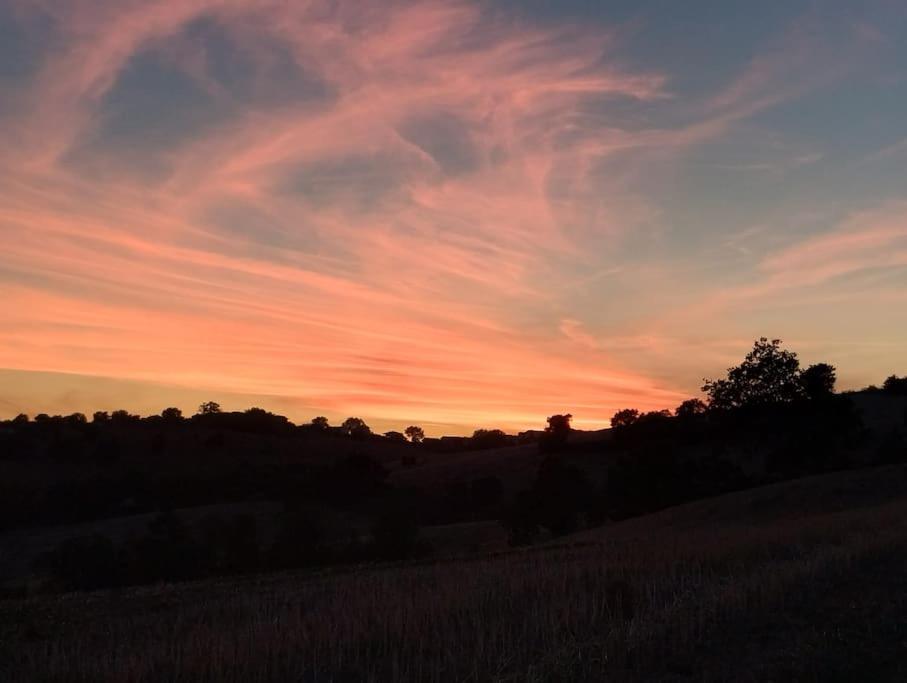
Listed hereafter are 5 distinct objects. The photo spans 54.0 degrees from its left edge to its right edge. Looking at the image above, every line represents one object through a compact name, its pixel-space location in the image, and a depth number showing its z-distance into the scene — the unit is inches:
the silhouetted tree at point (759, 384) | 2588.6
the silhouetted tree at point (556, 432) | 4188.0
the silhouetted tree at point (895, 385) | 4606.3
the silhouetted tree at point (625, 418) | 3149.6
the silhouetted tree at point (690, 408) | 2842.0
